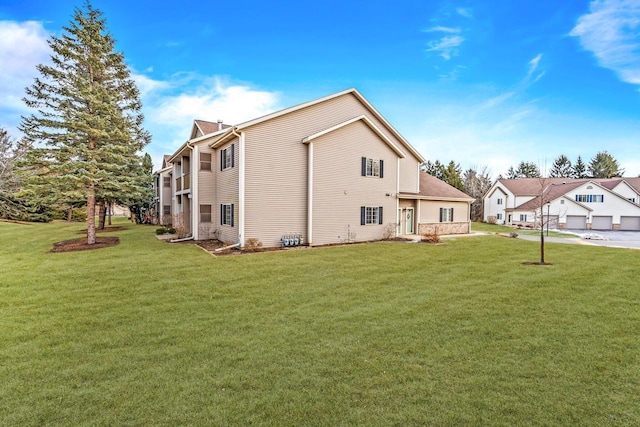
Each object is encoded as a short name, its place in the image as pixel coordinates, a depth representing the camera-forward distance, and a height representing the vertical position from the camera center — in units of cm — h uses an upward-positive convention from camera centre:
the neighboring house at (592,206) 3728 +102
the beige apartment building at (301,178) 1515 +203
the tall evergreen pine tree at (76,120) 1489 +474
